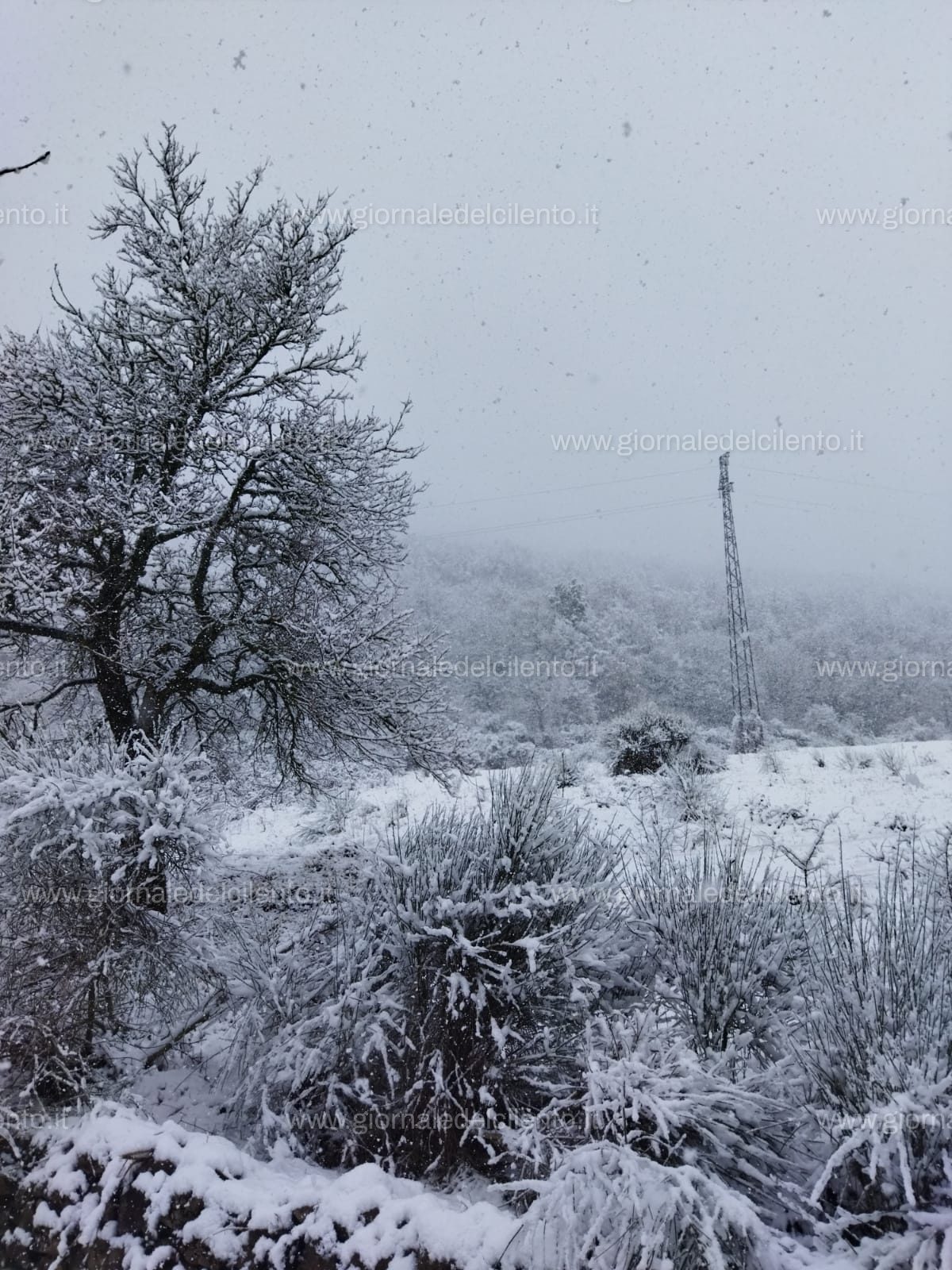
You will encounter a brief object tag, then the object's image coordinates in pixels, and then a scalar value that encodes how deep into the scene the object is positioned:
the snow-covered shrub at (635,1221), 2.14
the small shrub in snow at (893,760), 10.90
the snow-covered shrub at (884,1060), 2.36
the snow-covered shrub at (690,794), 9.32
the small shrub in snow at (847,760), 11.63
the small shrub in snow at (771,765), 11.93
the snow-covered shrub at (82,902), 3.77
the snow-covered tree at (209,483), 6.14
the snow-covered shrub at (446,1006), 3.46
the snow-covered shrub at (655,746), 12.68
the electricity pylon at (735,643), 21.84
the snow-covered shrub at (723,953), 3.64
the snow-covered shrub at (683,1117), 2.65
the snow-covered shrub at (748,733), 21.34
